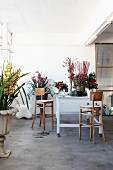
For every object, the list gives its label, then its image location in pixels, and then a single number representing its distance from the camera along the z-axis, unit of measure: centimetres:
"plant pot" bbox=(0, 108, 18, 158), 374
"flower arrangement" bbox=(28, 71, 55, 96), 801
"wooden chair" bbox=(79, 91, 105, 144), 484
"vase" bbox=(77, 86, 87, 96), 554
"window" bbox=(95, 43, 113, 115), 835
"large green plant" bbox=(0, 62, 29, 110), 371
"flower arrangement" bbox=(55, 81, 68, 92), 597
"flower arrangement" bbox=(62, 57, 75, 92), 572
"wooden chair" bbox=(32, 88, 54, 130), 618
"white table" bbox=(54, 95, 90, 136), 531
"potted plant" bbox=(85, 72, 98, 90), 538
